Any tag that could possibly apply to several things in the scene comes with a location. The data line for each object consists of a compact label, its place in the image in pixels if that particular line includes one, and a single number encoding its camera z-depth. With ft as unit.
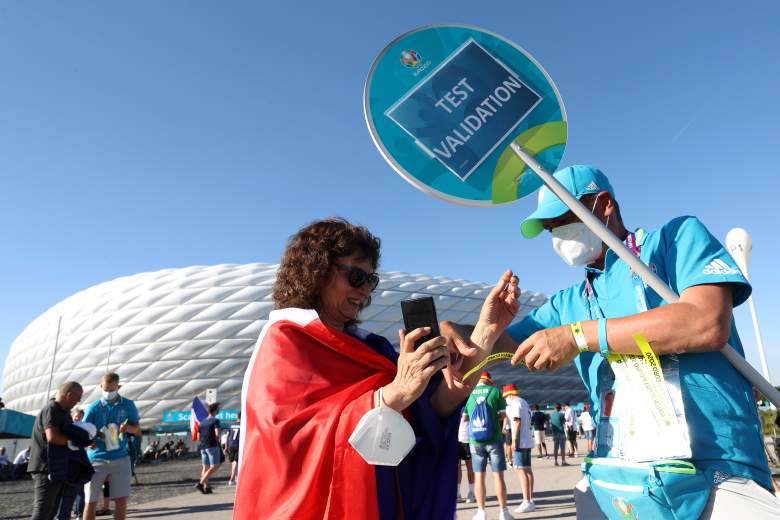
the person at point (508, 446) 42.89
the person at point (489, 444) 17.71
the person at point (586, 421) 41.85
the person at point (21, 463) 49.37
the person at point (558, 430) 38.81
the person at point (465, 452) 22.23
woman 4.40
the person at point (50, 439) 15.10
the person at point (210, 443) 30.19
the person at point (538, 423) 45.16
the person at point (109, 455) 17.07
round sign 4.77
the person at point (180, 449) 77.77
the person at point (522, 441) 19.81
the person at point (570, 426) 45.91
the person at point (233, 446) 34.96
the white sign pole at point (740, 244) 20.33
